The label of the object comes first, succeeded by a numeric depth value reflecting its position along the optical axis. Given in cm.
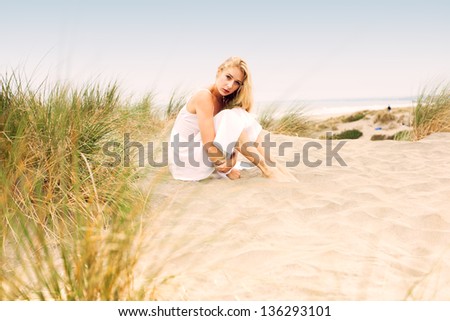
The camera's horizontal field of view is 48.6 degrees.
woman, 398
